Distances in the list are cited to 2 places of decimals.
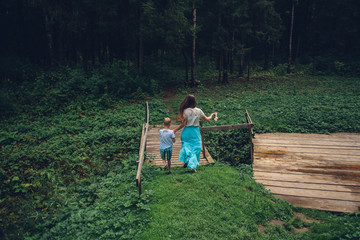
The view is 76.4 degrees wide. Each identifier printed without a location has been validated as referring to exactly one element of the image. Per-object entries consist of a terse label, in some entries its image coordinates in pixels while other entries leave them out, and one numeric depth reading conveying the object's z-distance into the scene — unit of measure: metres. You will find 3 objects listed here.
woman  6.14
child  6.34
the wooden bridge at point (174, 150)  7.64
